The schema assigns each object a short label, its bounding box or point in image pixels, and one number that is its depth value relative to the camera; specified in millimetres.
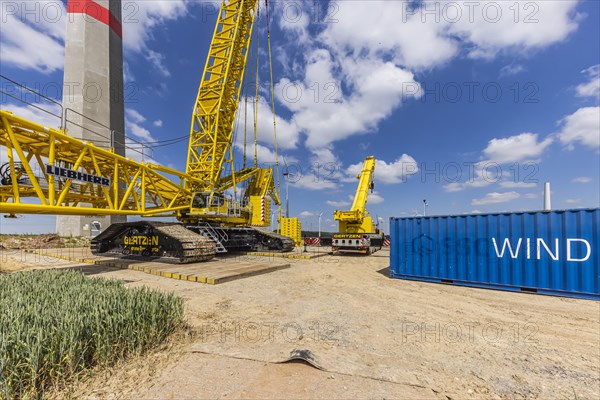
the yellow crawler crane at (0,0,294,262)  8070
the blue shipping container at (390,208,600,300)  7871
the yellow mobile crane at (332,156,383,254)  17859
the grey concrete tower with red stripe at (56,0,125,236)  21578
